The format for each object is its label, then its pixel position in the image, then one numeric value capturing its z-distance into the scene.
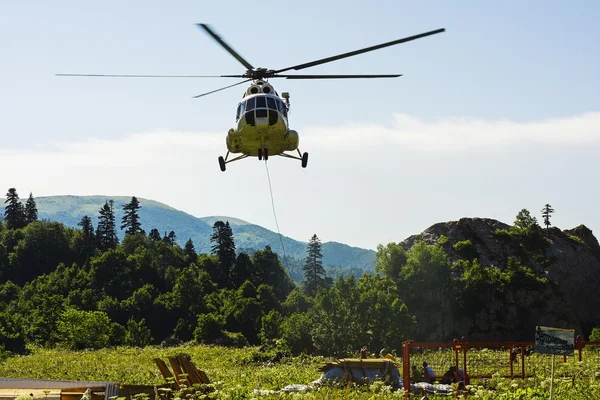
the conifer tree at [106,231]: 163.38
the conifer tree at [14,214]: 177.50
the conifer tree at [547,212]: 127.76
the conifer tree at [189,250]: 167.62
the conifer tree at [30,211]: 186.25
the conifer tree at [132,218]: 181.38
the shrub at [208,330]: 108.50
